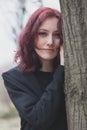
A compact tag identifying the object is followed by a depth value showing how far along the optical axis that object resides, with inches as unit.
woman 57.5
